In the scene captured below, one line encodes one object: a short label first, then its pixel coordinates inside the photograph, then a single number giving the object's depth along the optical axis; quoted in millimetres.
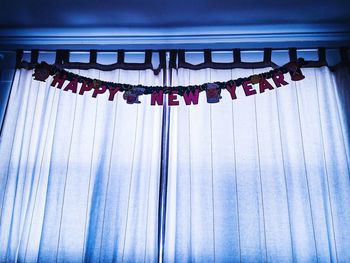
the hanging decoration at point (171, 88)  1578
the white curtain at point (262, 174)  1419
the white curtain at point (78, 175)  1460
